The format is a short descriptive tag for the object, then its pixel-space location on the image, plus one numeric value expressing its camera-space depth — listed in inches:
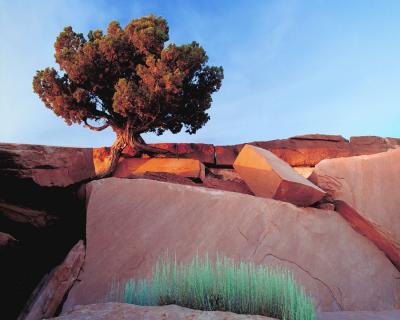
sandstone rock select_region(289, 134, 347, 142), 537.0
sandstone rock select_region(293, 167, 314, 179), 465.1
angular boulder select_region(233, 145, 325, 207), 200.4
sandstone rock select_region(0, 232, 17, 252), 144.3
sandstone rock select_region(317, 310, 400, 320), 139.9
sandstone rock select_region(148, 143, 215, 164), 462.2
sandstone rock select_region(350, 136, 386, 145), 542.9
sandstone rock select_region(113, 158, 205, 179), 372.5
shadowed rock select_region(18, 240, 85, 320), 138.9
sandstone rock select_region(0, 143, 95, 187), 166.1
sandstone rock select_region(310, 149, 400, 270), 203.6
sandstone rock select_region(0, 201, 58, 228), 164.1
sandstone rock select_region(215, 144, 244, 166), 475.8
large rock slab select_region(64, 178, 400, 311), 152.6
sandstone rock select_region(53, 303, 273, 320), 88.0
